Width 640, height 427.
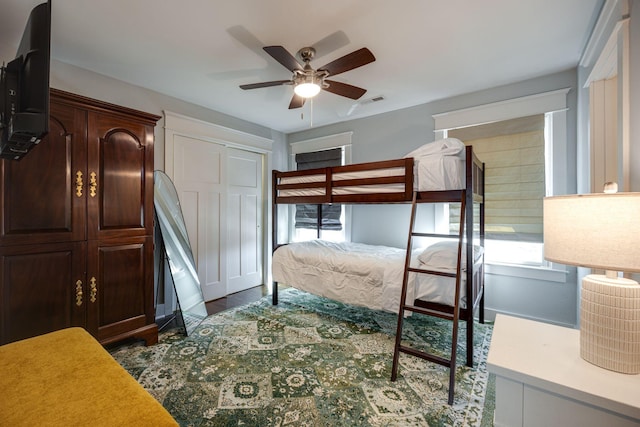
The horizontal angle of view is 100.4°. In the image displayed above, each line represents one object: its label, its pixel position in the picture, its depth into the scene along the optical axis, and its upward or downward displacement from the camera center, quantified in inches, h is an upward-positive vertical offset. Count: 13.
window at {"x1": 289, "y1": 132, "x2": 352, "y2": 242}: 167.0 +5.7
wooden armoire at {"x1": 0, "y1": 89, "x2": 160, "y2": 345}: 71.3 -4.1
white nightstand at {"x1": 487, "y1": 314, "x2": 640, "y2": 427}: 33.6 -22.8
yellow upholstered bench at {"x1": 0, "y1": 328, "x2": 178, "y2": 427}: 32.1 -24.5
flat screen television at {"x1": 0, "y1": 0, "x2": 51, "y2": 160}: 41.6 +20.4
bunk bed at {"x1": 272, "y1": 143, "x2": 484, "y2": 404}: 82.0 -16.1
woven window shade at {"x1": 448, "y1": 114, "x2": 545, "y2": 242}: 110.8 +17.7
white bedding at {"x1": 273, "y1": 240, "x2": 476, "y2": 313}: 88.5 -23.3
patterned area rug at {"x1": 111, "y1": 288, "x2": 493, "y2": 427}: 64.5 -47.6
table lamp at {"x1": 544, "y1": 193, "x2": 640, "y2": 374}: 36.2 -6.4
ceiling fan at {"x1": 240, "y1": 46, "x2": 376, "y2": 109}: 71.7 +42.9
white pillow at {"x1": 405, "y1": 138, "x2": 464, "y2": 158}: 82.7 +21.6
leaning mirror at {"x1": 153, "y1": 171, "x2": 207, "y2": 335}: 110.6 -16.3
